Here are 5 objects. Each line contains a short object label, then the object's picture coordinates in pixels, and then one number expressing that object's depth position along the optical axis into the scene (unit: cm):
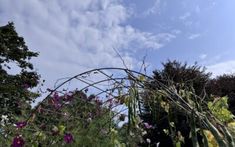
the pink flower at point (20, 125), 140
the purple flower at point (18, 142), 123
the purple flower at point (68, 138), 149
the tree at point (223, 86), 416
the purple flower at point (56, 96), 170
